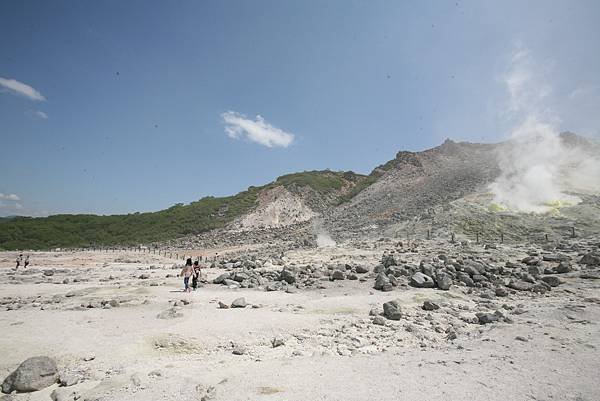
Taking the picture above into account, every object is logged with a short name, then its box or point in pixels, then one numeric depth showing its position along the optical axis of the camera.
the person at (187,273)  14.59
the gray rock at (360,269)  17.50
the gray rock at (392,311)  10.30
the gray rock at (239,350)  7.79
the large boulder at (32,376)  6.20
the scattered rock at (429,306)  11.51
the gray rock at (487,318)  10.19
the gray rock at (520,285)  14.41
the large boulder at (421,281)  14.59
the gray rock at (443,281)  14.30
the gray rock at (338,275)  16.31
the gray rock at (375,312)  10.66
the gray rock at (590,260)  17.73
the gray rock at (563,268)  16.86
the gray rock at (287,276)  16.20
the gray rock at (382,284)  14.30
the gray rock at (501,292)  13.79
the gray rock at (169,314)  10.30
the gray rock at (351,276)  16.29
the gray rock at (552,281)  15.02
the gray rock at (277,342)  8.29
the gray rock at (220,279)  16.66
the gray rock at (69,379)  6.46
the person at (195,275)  15.27
